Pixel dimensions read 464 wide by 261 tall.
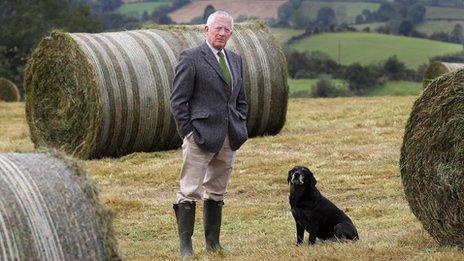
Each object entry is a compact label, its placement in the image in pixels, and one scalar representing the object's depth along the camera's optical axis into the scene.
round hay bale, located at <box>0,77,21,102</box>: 34.50
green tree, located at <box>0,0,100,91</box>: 54.28
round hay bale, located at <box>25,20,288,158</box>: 17.78
